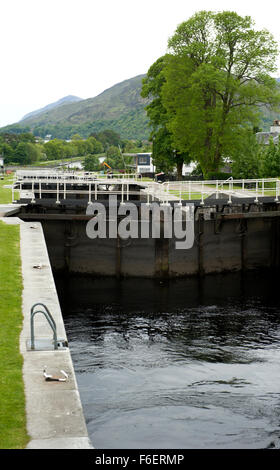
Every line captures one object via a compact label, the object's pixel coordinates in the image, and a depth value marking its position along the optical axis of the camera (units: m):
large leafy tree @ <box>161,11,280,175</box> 56.28
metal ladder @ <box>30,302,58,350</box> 11.41
